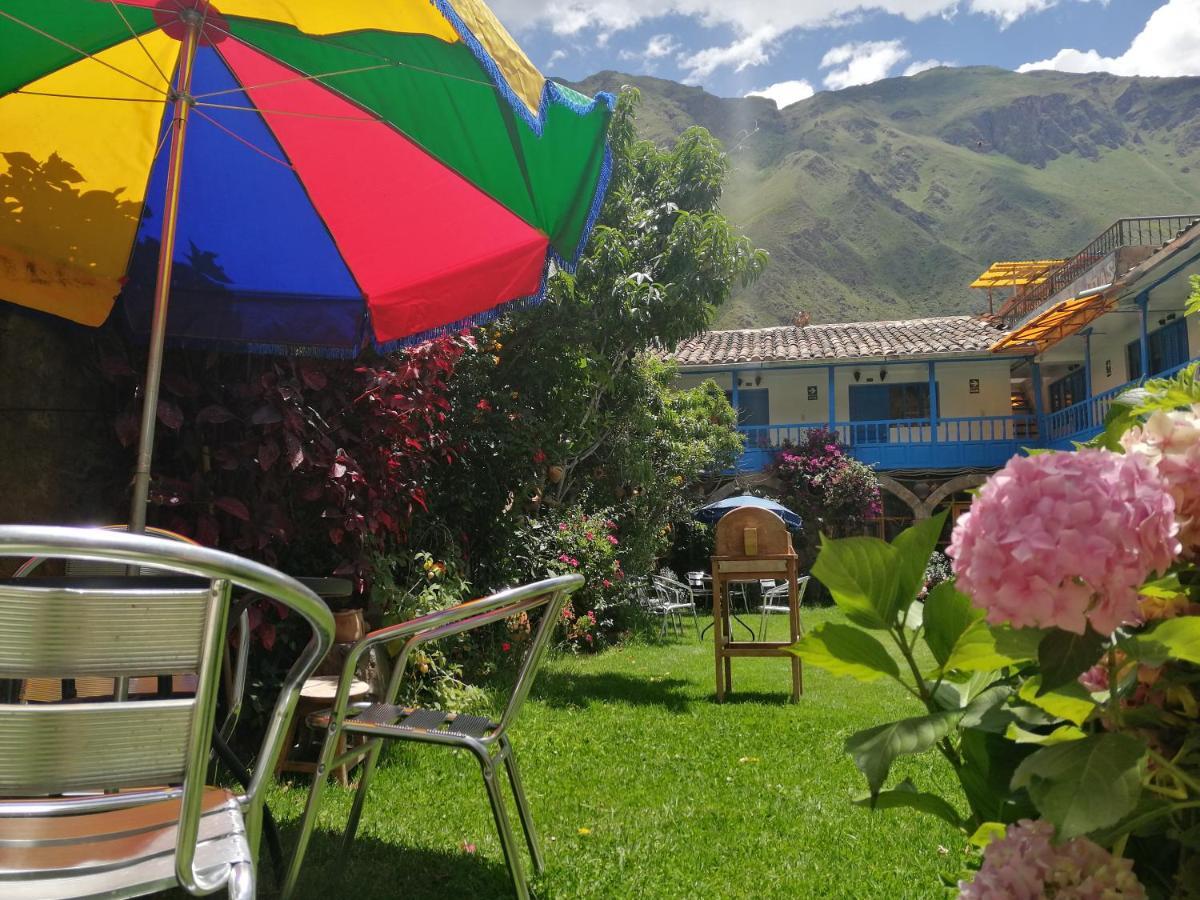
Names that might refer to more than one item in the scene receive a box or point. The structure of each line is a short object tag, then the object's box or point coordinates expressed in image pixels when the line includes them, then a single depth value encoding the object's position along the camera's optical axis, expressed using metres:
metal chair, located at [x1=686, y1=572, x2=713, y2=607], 14.72
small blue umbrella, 13.11
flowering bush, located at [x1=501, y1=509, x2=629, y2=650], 8.05
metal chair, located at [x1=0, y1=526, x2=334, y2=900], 0.97
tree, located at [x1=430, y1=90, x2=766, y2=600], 6.55
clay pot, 4.01
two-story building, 16.61
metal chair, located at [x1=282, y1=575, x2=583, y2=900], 1.86
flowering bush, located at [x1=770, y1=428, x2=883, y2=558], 17.11
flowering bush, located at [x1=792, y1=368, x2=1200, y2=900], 0.65
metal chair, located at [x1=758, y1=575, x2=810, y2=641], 9.85
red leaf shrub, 3.63
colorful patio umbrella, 2.77
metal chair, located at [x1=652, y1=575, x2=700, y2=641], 11.15
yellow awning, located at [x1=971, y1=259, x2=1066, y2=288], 27.30
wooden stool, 3.52
